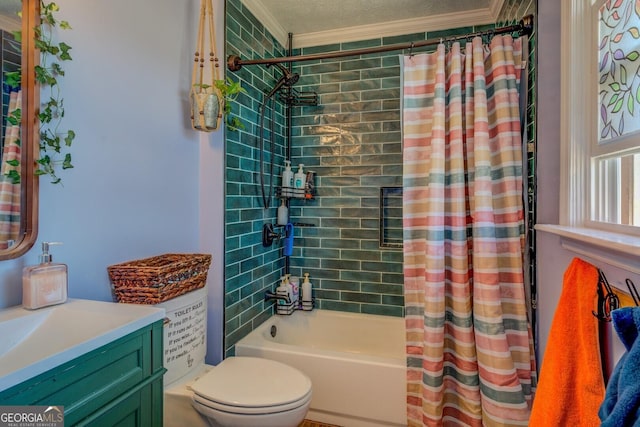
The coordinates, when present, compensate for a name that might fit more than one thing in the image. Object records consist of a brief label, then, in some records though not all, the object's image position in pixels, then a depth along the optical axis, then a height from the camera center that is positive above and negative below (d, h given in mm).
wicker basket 1322 -303
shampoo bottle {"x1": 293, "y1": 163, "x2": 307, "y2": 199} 2525 +223
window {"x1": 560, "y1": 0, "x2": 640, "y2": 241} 953 +325
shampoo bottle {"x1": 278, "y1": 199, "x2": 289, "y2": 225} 2566 -43
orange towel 851 -435
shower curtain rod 1503 +888
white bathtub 1797 -1001
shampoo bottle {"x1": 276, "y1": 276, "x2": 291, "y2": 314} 2490 -721
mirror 1033 +212
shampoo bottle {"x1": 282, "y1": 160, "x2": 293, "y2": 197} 2492 +220
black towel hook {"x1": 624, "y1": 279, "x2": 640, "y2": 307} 772 -202
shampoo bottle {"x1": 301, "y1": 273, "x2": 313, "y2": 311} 2619 -721
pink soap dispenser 1014 -244
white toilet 1364 -825
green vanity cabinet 730 -469
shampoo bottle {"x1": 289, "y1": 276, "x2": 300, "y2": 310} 2576 -667
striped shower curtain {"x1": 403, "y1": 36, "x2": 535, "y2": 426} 1483 -145
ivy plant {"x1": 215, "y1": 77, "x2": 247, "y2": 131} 1631 +608
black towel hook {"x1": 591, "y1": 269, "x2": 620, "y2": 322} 855 -248
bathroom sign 1450 -611
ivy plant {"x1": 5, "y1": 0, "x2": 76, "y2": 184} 1074 +397
